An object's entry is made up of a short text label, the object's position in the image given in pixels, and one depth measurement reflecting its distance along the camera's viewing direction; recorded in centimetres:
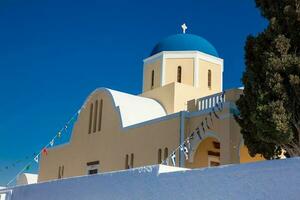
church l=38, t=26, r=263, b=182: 1556
